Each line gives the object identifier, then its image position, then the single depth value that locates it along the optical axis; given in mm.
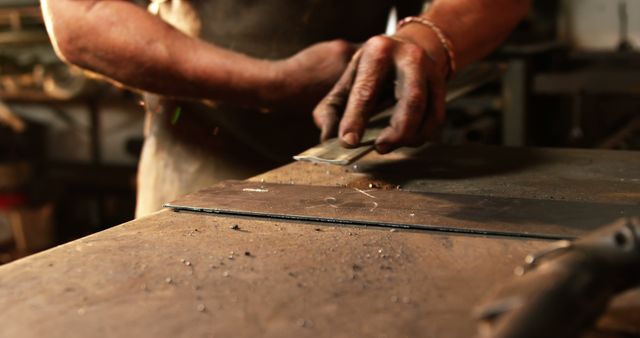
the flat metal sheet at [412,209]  1052
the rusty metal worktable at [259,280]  860
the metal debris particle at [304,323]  859
